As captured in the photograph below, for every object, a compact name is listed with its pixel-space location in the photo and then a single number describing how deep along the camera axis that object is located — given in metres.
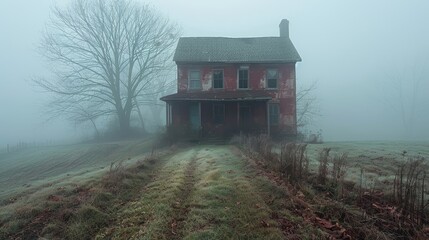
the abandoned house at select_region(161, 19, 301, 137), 24.95
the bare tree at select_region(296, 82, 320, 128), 39.56
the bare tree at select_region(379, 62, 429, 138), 60.06
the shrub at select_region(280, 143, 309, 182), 7.63
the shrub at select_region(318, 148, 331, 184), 7.33
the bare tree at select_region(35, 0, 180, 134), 34.62
